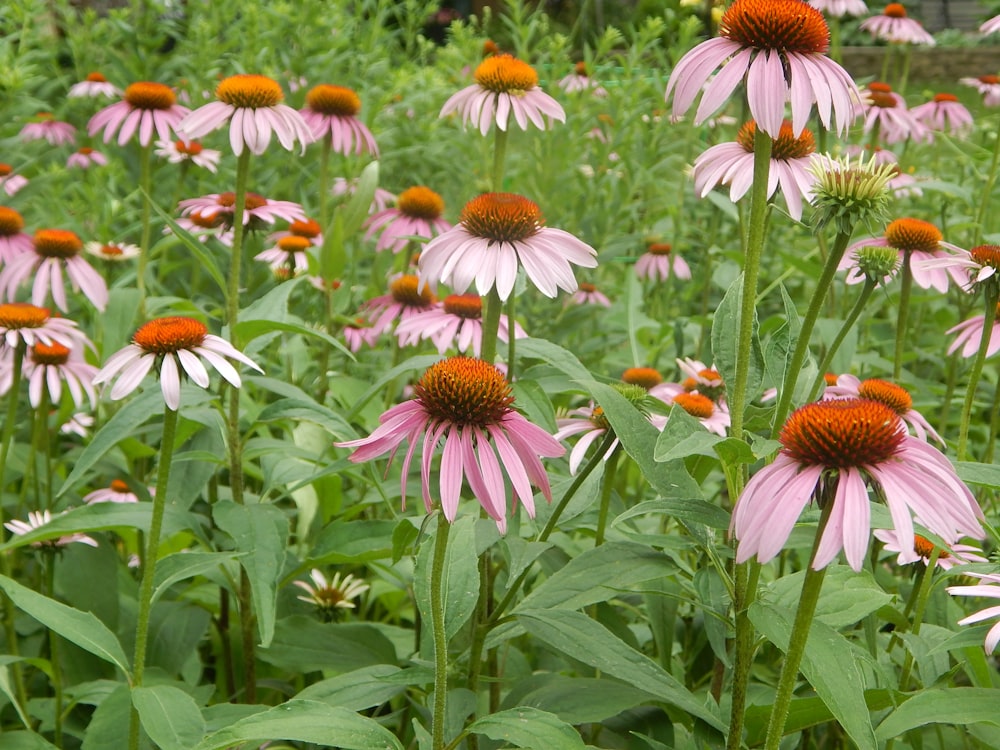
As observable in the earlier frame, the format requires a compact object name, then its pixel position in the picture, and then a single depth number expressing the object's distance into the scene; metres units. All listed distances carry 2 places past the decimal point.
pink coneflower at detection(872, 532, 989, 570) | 0.84
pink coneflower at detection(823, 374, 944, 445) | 0.86
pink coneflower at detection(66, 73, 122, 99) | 1.79
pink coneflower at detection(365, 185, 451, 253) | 1.26
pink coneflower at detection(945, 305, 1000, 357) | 1.00
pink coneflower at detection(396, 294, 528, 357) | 1.02
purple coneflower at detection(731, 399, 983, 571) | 0.67
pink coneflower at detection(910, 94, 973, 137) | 1.90
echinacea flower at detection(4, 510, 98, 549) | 0.94
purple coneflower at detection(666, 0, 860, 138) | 0.75
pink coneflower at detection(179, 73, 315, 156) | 1.00
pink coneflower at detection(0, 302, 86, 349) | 0.97
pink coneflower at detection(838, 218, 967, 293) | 0.97
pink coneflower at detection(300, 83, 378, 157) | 1.25
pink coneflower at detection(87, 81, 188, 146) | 1.26
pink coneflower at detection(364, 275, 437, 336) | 1.13
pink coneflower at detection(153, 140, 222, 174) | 1.38
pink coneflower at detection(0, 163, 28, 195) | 1.35
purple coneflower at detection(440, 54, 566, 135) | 1.00
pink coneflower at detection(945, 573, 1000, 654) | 0.72
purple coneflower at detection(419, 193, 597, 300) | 0.83
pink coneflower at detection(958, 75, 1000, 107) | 1.96
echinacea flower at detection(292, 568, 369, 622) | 1.00
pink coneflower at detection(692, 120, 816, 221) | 0.87
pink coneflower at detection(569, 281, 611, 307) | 1.59
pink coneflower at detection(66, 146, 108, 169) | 1.73
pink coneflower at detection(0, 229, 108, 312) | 1.09
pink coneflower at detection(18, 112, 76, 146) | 1.92
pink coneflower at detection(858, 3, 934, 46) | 1.98
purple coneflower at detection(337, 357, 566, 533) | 0.73
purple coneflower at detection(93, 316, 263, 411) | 0.80
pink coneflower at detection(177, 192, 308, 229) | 1.14
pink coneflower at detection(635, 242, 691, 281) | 1.66
